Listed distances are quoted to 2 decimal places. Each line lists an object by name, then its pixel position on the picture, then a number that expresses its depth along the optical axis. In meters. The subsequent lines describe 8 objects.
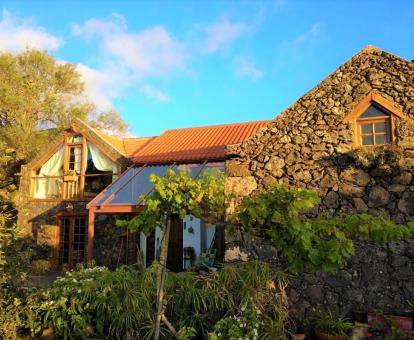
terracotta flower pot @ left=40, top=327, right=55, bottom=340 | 5.98
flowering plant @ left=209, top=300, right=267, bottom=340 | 5.25
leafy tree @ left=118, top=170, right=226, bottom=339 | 4.93
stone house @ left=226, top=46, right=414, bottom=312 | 6.87
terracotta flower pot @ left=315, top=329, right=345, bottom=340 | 6.11
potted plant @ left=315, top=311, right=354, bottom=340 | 6.18
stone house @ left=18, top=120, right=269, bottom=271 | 11.88
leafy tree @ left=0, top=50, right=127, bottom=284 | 18.55
